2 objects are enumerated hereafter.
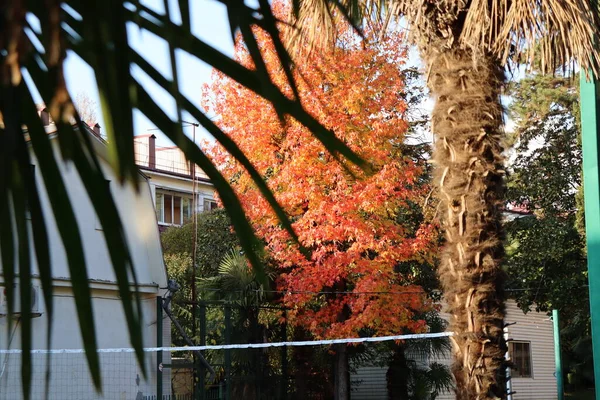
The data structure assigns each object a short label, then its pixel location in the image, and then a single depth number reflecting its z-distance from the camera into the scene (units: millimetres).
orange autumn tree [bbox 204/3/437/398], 16344
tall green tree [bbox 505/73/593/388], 20734
